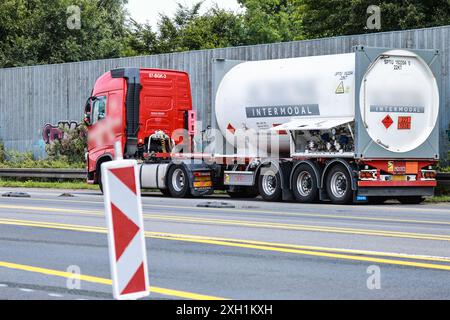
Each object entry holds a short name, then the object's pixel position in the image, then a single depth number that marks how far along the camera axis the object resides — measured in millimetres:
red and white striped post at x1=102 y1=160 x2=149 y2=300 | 7695
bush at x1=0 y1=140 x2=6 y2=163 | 44853
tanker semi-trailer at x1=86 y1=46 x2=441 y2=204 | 24547
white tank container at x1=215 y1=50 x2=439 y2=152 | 24562
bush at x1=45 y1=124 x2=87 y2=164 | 41719
